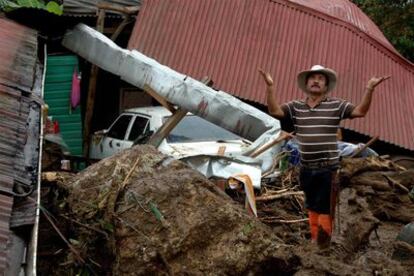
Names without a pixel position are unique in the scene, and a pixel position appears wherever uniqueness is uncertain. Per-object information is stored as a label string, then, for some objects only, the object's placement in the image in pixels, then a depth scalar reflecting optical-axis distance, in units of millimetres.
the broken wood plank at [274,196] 7802
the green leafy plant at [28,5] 9914
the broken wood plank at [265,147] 8406
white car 9039
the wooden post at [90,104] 12352
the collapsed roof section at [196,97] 8523
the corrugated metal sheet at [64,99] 12500
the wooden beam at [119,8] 12722
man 5512
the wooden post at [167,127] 8891
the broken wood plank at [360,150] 9836
